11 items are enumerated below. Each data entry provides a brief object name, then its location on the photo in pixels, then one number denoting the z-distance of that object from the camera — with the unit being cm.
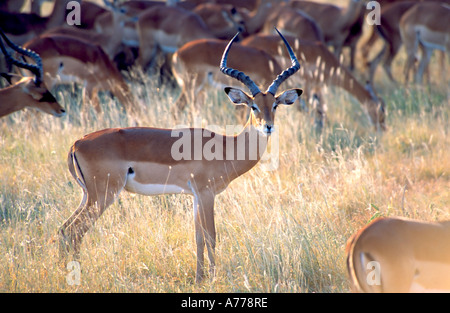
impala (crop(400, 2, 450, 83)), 2220
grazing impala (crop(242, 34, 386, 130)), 1833
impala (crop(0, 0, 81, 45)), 2241
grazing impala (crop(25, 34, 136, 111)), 1734
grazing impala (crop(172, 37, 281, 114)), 1762
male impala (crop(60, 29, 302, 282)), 925
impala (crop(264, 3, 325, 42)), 2280
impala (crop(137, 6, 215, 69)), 2267
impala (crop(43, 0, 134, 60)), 2223
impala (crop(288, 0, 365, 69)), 2511
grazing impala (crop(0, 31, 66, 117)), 1364
